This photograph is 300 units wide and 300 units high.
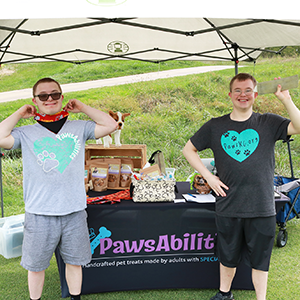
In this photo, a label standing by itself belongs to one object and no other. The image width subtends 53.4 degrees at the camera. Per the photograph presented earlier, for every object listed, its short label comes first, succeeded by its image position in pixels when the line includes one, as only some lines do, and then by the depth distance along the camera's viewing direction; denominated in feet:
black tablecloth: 7.58
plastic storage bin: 9.97
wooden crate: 9.51
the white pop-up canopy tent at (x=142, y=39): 8.82
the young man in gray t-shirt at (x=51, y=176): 5.87
